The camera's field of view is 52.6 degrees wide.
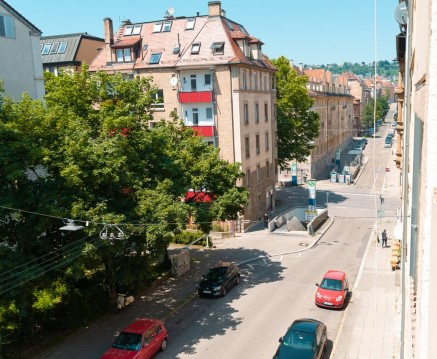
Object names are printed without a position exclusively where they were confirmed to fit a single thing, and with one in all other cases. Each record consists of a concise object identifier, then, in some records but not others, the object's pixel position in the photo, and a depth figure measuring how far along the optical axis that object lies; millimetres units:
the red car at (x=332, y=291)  23161
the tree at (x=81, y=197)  16828
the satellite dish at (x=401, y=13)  12414
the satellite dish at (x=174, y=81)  39906
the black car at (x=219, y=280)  25297
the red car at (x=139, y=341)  17719
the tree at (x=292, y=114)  52500
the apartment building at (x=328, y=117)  69188
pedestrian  34281
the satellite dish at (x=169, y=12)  45125
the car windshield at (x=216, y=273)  26031
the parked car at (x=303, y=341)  16892
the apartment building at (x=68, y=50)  55469
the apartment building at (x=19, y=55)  23609
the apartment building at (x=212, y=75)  39125
